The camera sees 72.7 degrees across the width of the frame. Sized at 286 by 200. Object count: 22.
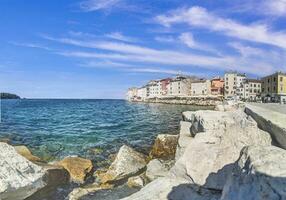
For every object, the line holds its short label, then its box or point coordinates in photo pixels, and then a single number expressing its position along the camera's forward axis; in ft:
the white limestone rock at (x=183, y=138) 21.55
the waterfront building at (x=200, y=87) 282.23
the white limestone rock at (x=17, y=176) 18.21
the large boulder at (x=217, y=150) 14.45
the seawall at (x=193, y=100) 233.76
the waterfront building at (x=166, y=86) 327.11
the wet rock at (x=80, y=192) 20.33
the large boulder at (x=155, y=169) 23.30
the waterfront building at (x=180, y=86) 304.78
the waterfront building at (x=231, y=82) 257.39
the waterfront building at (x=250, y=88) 234.03
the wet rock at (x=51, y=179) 20.91
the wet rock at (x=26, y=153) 27.69
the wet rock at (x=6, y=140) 44.23
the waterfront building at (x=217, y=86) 277.85
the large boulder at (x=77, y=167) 25.38
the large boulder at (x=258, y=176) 8.75
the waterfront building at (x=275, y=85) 182.14
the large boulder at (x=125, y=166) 25.31
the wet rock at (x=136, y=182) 22.57
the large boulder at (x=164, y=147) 31.36
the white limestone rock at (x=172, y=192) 13.58
